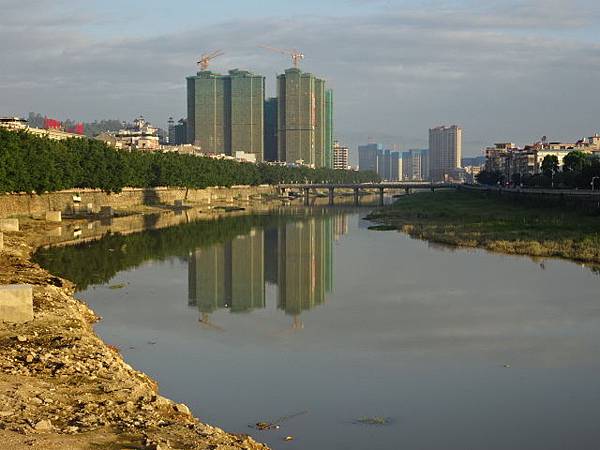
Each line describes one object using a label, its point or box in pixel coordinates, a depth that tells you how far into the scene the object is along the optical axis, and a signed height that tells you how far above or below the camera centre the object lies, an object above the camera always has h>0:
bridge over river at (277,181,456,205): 186.55 -3.87
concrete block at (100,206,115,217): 100.56 -2.92
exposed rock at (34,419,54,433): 15.06 -4.18
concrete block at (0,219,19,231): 66.81 -2.91
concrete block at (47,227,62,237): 71.12 -3.83
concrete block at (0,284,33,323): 26.06 -3.50
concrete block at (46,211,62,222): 84.19 -2.94
